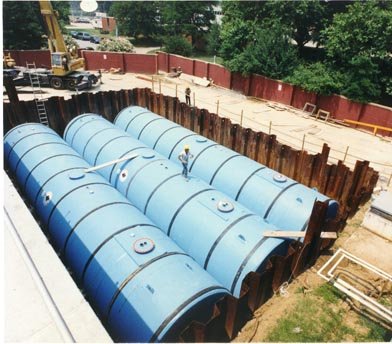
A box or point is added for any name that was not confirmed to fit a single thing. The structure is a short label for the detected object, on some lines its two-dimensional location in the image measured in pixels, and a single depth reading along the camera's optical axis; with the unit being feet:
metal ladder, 60.08
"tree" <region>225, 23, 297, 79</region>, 99.14
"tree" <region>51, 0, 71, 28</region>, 189.78
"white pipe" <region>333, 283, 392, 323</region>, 27.86
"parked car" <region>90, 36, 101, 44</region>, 220.02
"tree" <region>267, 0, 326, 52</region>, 98.58
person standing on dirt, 77.63
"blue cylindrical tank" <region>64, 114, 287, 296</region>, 29.32
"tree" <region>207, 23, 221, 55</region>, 157.07
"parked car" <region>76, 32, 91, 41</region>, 227.81
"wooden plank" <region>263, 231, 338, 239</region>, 30.07
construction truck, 89.35
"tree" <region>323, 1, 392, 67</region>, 78.69
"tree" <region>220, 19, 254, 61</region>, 108.99
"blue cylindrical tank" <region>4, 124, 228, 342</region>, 23.20
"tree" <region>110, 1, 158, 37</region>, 197.77
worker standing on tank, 36.20
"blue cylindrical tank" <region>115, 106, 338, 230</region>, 35.42
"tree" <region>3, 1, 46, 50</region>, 133.80
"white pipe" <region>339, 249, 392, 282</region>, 31.65
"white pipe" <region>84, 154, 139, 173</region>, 38.22
